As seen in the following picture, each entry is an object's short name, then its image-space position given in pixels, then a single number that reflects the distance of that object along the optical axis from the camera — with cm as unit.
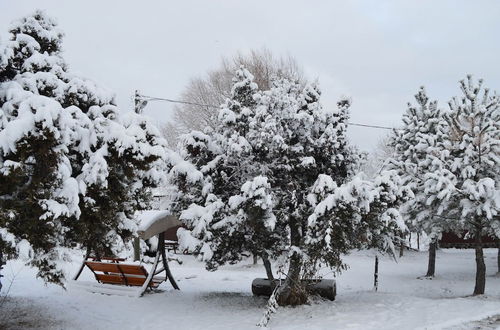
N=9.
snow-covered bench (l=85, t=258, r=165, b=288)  1141
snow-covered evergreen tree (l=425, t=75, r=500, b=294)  1294
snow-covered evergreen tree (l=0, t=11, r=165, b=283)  585
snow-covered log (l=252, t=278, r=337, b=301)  1107
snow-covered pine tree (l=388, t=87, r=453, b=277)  1608
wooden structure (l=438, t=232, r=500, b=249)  3278
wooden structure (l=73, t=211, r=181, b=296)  1076
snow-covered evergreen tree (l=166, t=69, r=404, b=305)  962
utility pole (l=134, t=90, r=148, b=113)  1778
